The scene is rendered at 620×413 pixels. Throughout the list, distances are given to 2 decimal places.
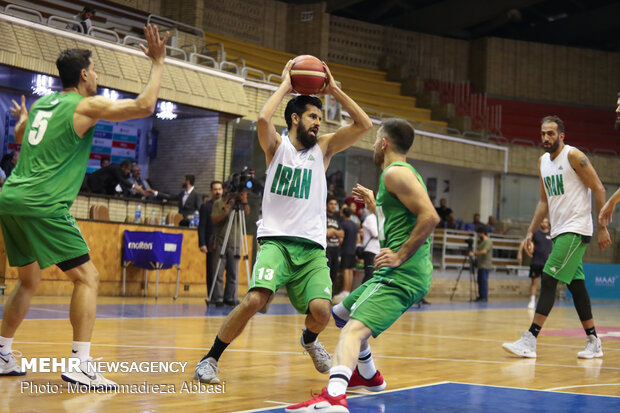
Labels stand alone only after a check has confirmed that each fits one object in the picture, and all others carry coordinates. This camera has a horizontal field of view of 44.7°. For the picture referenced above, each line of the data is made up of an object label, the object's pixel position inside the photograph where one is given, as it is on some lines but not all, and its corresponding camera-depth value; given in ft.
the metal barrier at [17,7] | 48.56
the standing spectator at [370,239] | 46.91
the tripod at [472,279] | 66.13
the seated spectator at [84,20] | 52.95
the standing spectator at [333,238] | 46.24
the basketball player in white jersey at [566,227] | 23.44
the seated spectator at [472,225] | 81.56
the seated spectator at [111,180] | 52.37
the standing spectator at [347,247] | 49.49
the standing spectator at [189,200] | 53.98
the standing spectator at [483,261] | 63.36
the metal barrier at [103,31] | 52.67
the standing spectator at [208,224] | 40.09
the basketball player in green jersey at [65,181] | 14.44
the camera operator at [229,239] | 39.27
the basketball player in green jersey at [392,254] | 13.70
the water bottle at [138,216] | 50.33
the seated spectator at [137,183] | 54.29
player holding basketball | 16.02
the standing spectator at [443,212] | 81.76
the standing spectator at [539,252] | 57.31
